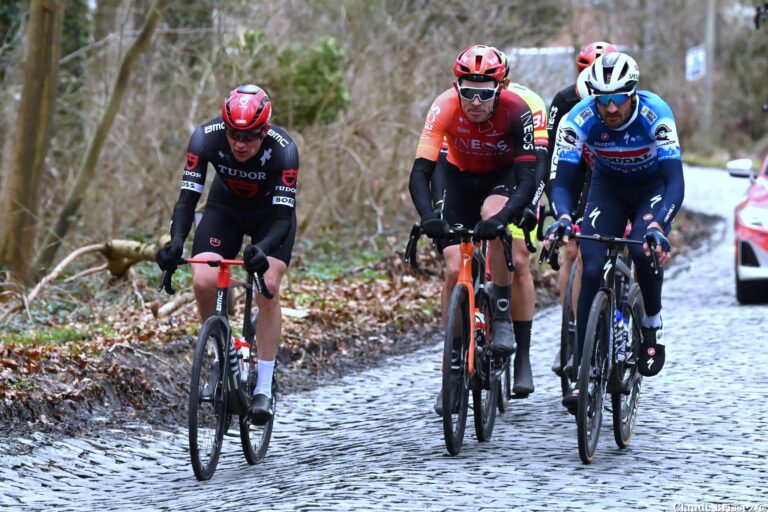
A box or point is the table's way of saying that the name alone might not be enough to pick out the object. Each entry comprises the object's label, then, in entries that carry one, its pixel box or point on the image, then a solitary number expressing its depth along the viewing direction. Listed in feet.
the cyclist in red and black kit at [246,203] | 49.44
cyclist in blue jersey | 49.24
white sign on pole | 299.17
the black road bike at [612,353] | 46.65
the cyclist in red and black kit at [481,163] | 52.11
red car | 91.76
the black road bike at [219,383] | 47.14
